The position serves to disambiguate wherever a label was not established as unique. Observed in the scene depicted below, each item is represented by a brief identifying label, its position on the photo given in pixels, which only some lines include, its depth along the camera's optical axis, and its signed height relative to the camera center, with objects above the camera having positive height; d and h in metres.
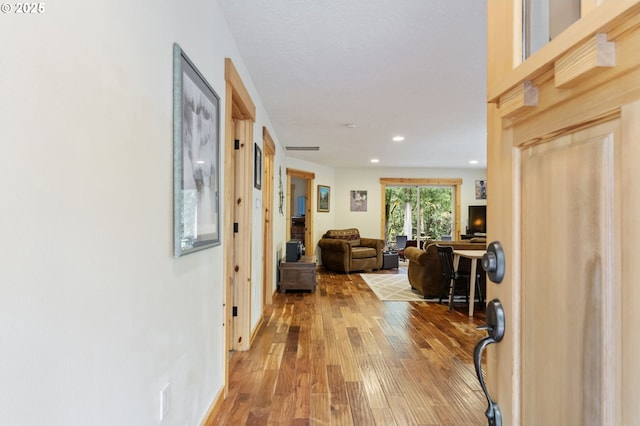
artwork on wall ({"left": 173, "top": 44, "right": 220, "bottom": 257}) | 1.40 +0.24
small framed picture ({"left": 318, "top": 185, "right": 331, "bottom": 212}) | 8.23 +0.35
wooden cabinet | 5.36 -0.97
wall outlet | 1.32 -0.72
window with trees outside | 9.34 +0.01
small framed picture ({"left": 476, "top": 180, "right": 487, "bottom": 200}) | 8.88 +0.60
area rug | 5.17 -1.25
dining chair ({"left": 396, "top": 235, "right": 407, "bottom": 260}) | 9.28 -0.81
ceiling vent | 6.03 +1.10
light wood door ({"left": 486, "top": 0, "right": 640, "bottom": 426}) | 0.41 -0.01
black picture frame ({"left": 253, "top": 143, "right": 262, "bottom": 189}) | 3.33 +0.44
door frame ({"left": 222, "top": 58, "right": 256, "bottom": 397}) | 3.02 -0.14
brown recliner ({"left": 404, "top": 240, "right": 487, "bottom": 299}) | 4.75 -0.75
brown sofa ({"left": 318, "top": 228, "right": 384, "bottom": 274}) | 7.32 -0.83
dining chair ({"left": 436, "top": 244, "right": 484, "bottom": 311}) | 4.54 -0.80
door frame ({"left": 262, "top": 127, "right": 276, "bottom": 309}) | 4.22 -0.09
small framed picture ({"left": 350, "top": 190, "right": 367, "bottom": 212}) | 8.84 +0.28
